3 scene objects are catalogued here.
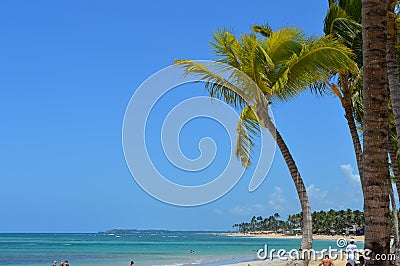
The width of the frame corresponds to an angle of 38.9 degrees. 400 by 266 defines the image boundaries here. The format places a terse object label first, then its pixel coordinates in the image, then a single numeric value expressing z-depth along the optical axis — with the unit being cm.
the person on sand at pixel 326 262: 1573
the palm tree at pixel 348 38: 1423
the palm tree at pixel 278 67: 1236
